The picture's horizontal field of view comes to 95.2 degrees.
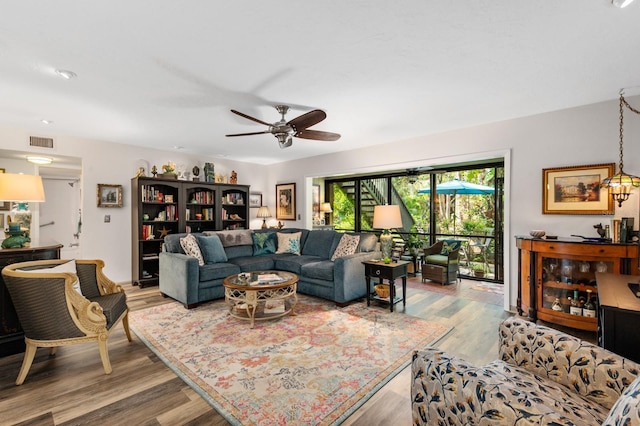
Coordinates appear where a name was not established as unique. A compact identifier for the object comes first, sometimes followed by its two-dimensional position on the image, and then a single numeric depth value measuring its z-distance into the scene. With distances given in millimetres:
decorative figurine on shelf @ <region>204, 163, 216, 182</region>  5997
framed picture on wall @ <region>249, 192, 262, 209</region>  7078
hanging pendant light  2766
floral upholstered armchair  1056
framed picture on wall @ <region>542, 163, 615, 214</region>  3178
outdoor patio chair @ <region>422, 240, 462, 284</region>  5270
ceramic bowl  3332
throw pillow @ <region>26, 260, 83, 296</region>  2564
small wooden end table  3711
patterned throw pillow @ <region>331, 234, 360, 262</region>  4418
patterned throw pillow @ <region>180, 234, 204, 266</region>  4204
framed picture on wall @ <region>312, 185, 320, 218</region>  8008
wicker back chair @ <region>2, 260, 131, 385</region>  2172
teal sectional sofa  3887
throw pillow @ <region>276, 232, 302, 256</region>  5199
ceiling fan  2852
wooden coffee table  3262
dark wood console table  2572
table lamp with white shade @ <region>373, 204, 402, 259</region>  3898
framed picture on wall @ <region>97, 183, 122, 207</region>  4918
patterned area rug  1947
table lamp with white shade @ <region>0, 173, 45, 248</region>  2482
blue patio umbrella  5672
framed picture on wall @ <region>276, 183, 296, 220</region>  6703
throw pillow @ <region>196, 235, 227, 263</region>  4391
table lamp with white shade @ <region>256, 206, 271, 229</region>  6930
